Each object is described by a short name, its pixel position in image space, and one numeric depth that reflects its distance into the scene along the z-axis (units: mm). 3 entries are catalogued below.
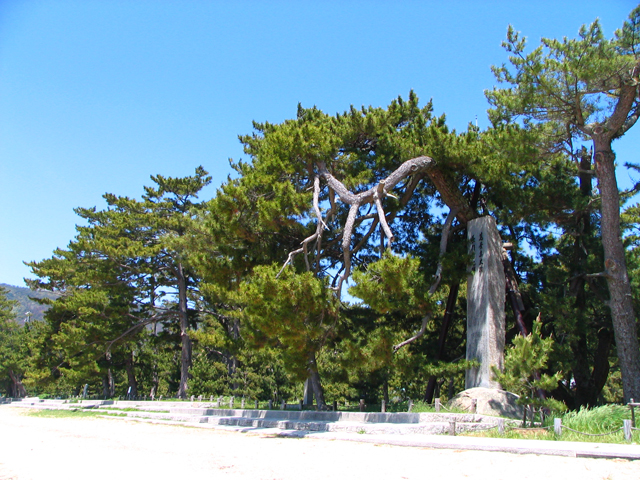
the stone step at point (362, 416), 11414
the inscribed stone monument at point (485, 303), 13609
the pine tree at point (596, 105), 11719
